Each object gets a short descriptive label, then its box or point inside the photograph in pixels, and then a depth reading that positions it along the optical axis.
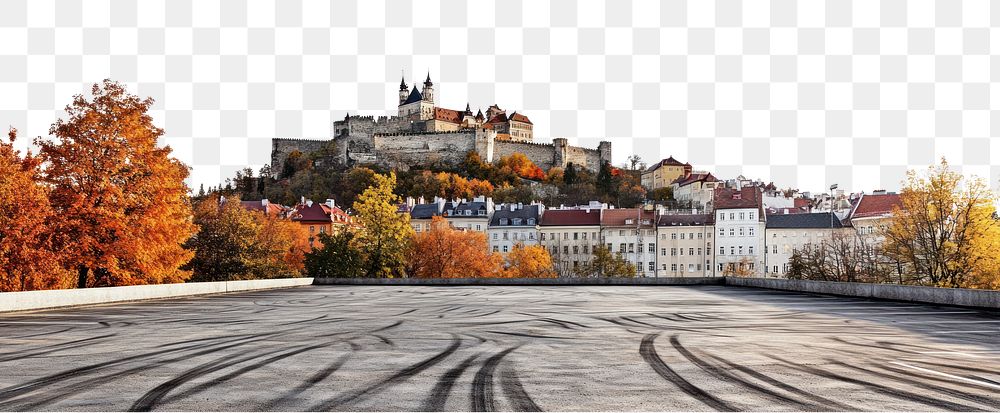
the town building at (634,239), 110.81
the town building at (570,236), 111.69
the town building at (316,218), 113.44
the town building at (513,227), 114.19
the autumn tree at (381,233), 62.50
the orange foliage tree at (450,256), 76.81
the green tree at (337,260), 59.84
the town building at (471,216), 117.81
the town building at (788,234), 105.12
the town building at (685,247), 109.06
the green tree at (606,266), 96.38
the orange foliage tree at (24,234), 33.06
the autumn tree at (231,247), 50.72
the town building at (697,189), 151.38
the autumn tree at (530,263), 93.51
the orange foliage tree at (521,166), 174.31
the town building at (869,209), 96.06
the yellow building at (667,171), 177.25
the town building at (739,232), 108.25
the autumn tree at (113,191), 34.84
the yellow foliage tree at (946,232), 45.88
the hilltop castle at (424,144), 176.50
